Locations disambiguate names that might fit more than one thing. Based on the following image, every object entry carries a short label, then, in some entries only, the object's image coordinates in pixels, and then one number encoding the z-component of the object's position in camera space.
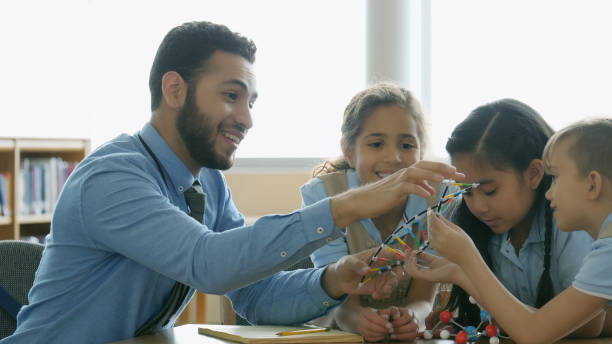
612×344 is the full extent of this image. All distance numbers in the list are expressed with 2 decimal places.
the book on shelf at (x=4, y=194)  4.47
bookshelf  4.48
